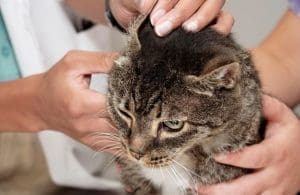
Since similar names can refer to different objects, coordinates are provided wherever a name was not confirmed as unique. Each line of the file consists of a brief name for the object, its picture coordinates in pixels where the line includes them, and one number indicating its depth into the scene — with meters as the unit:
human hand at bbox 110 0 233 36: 0.88
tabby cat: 0.83
